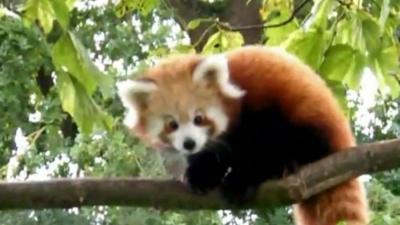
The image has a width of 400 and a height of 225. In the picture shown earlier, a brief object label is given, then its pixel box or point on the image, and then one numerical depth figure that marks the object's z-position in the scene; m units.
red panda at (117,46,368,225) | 3.26
